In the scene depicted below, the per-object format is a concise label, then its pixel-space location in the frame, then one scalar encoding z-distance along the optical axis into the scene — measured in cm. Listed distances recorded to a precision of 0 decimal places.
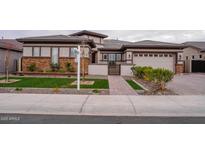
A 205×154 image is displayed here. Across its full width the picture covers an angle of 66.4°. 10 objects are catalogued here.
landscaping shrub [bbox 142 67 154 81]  879
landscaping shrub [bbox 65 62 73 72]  1703
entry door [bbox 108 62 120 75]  1898
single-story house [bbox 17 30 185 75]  1725
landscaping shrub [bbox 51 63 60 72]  1723
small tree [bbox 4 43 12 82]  1751
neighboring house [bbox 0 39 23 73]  1825
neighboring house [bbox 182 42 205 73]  2531
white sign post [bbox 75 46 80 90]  950
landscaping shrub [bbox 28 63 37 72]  1715
